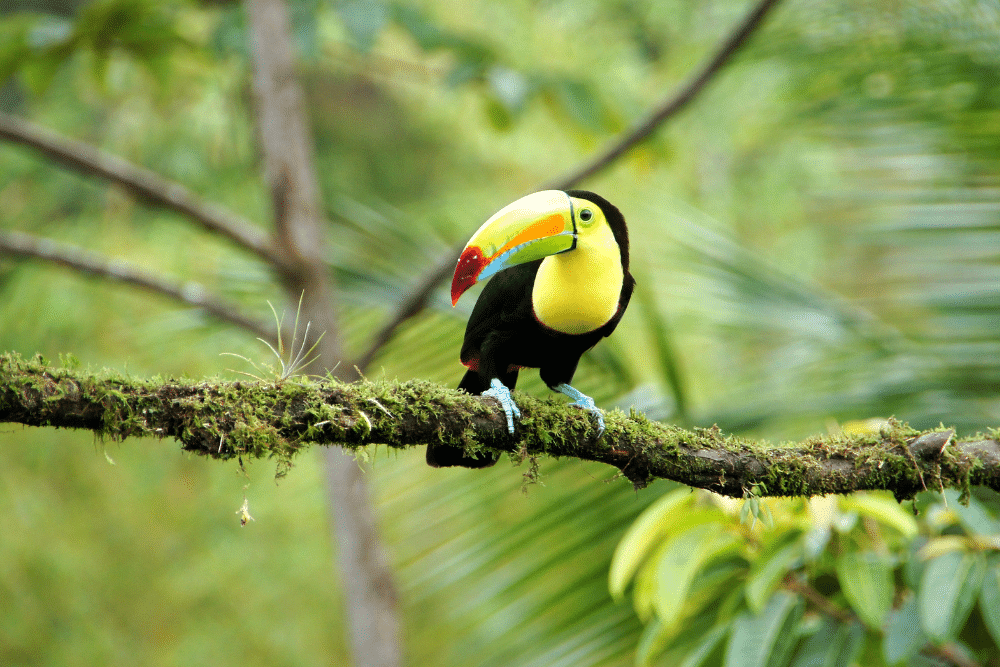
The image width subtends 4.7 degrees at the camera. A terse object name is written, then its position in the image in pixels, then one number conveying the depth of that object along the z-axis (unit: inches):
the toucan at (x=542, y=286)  411.6
